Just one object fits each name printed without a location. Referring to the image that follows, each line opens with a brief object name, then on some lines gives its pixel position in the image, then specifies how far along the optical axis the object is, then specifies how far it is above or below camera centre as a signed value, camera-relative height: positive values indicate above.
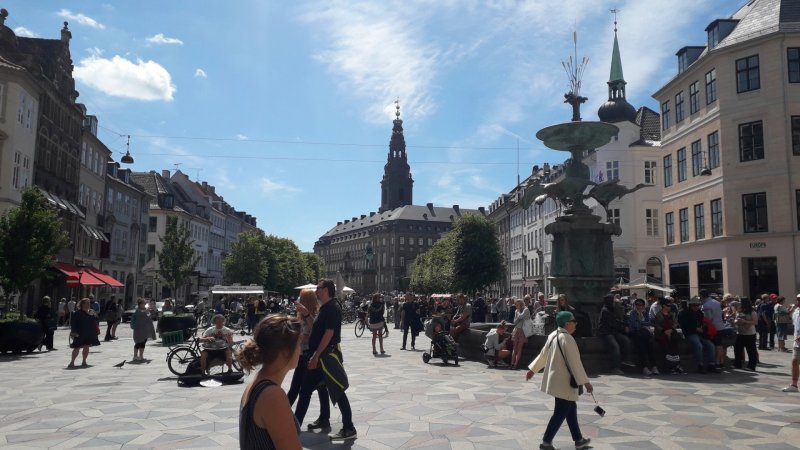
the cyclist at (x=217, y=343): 12.27 -1.27
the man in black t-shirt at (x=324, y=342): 7.33 -0.74
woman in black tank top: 2.74 -0.50
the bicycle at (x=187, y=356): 12.42 -1.69
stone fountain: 15.41 +1.42
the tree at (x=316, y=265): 132.05 +4.41
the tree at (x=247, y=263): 71.00 +2.37
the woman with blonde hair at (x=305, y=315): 8.16 -0.45
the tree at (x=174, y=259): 38.06 +1.47
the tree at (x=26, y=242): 20.75 +1.33
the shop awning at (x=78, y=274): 34.00 +0.36
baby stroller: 15.27 -1.61
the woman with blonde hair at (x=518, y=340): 14.05 -1.27
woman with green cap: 6.60 -1.01
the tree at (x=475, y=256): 63.25 +3.23
